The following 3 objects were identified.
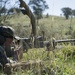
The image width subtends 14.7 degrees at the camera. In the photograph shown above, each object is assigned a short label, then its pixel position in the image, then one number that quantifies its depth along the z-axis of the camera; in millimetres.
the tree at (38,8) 31448
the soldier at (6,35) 4473
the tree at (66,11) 49625
